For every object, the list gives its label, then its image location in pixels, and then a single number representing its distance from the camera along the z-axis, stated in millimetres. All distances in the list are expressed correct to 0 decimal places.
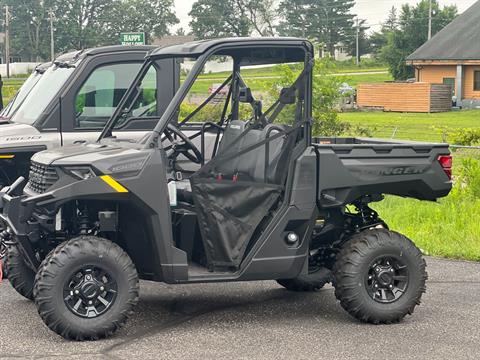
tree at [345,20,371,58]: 107325
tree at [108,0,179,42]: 66281
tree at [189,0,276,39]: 55844
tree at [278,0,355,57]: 93188
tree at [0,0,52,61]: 71250
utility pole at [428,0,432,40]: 79438
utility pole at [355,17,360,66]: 100056
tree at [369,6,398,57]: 111175
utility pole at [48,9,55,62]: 60894
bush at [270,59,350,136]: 19312
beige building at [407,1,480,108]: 58688
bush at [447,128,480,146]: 21906
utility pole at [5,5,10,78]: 59731
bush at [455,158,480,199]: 14484
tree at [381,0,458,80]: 77750
